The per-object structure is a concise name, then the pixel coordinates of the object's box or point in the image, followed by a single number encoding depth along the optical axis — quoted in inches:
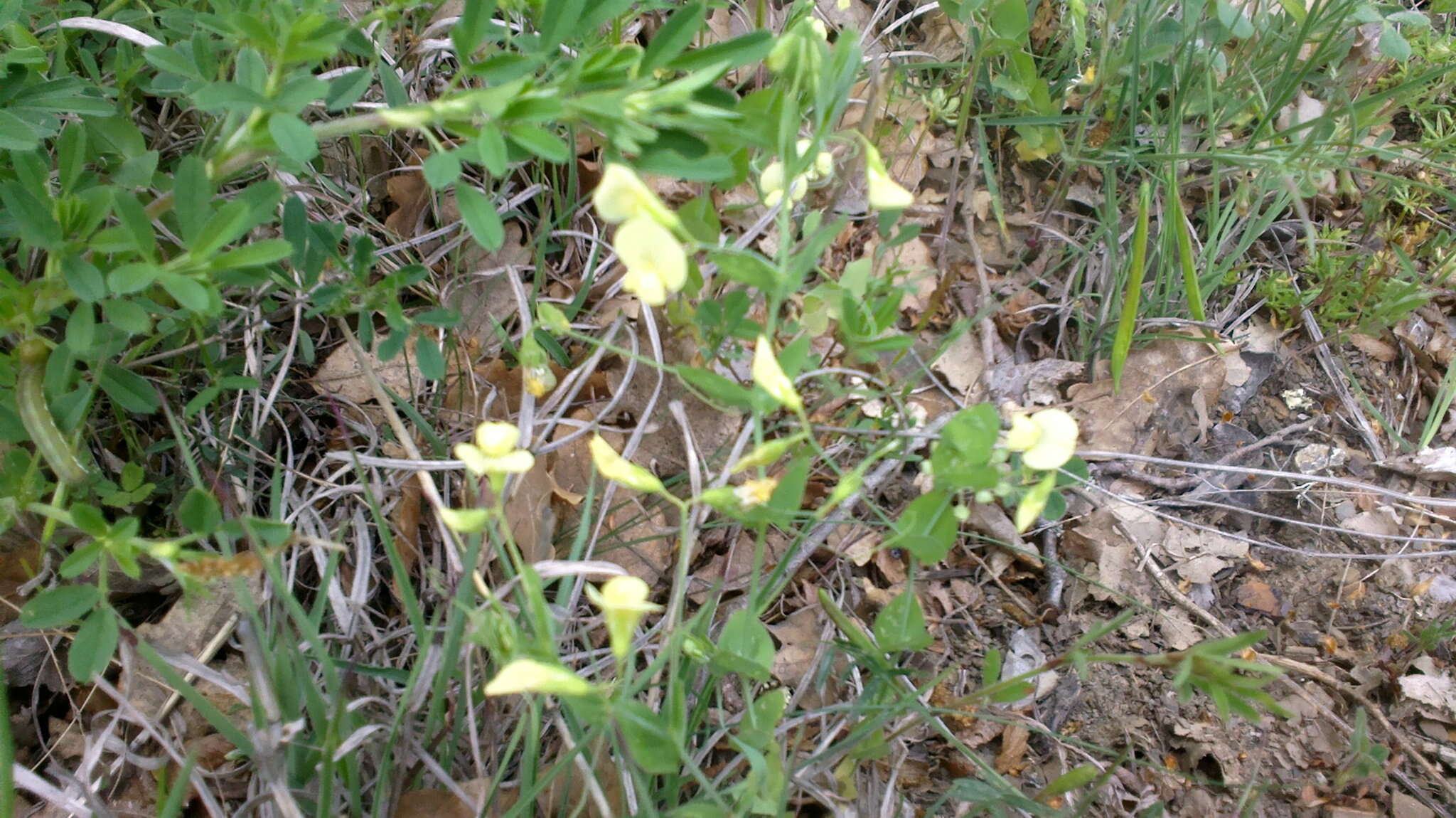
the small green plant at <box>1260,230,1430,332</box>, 13.4
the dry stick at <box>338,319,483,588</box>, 9.6
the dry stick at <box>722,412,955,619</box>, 10.6
